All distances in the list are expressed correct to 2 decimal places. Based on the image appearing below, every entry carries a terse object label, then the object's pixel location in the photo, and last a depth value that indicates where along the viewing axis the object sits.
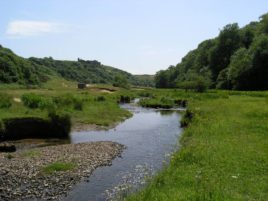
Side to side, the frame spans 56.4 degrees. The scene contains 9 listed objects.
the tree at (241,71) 70.61
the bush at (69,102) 45.50
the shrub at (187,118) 34.60
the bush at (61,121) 31.42
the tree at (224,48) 97.17
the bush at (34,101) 39.23
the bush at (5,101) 36.05
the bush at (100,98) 58.78
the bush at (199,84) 79.21
